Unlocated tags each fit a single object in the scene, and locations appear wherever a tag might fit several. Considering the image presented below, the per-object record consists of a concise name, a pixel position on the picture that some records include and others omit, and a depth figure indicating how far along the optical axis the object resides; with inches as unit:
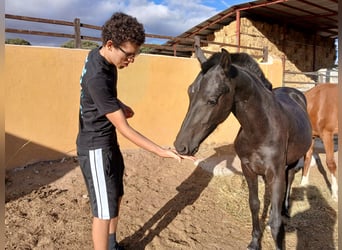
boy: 67.0
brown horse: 178.9
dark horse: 75.9
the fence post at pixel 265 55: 292.9
